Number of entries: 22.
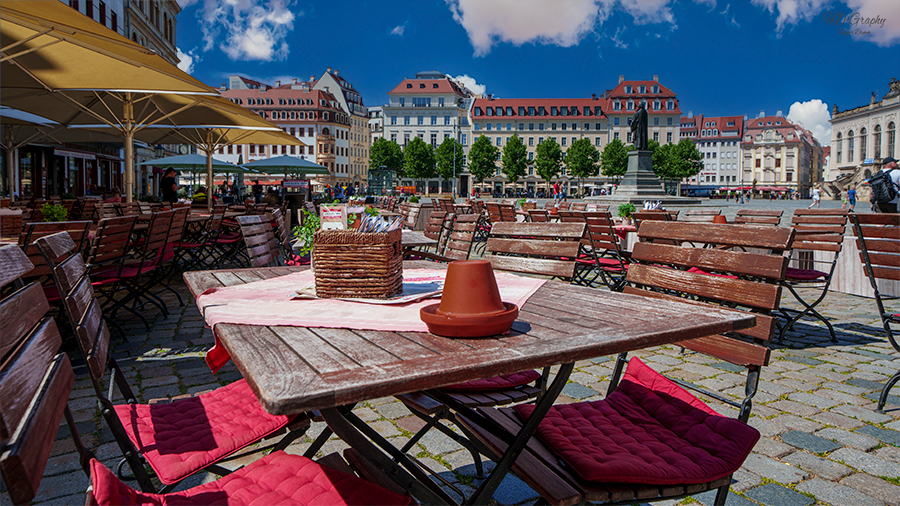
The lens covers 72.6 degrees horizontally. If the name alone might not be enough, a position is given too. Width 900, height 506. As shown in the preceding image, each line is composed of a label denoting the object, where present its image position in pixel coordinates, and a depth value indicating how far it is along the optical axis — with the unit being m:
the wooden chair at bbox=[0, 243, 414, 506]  1.04
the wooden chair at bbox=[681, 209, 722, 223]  8.33
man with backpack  13.07
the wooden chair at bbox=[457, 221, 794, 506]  1.68
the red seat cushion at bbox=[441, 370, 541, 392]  2.44
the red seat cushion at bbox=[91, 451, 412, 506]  1.53
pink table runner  1.79
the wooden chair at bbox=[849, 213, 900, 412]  3.82
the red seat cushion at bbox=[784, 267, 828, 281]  5.70
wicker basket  2.00
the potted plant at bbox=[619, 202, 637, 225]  9.92
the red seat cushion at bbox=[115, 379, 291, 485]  1.87
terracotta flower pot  1.57
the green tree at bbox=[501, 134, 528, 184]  86.81
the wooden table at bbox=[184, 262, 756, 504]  1.22
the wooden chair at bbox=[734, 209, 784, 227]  7.81
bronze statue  25.38
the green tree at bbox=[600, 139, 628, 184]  85.31
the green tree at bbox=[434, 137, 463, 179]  90.62
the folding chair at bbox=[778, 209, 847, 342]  5.70
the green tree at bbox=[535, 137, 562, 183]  86.81
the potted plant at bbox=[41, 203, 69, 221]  6.03
